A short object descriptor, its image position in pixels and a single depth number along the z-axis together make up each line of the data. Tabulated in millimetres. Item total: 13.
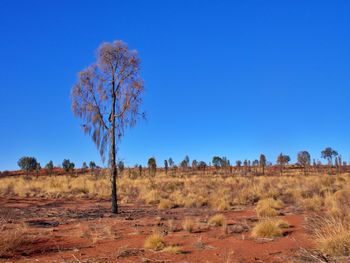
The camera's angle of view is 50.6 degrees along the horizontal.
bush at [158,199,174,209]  20438
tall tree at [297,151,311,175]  69062
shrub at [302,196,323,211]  16828
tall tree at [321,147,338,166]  78475
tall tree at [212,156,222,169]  81112
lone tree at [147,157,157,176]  64125
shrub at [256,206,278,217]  14927
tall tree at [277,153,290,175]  82338
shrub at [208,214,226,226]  12859
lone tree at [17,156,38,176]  74256
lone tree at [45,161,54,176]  73206
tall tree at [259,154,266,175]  66350
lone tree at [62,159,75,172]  80294
